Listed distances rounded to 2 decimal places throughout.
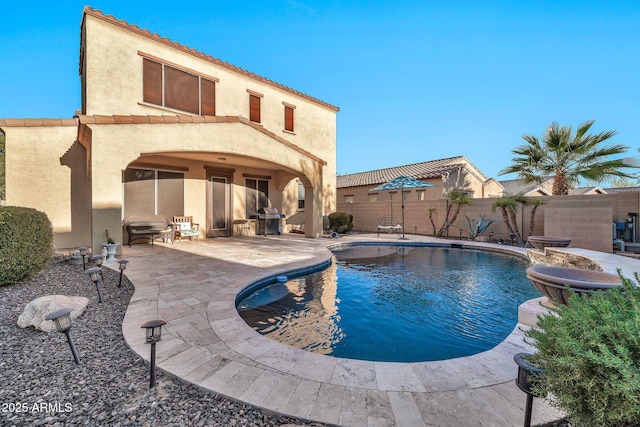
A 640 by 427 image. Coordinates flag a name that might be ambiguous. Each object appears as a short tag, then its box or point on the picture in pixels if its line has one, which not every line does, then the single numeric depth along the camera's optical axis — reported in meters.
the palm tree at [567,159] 10.71
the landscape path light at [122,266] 5.20
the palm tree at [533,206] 10.67
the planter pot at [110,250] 6.89
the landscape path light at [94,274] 4.18
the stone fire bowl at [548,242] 7.46
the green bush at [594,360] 1.17
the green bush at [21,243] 4.59
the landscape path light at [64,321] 2.56
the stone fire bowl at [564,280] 3.09
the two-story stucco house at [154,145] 7.48
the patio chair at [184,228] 10.50
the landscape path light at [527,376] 1.61
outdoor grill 13.49
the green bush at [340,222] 14.55
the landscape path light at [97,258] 5.59
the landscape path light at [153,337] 2.32
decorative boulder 3.44
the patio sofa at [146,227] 9.34
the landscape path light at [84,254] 6.21
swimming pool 3.65
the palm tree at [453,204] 13.06
